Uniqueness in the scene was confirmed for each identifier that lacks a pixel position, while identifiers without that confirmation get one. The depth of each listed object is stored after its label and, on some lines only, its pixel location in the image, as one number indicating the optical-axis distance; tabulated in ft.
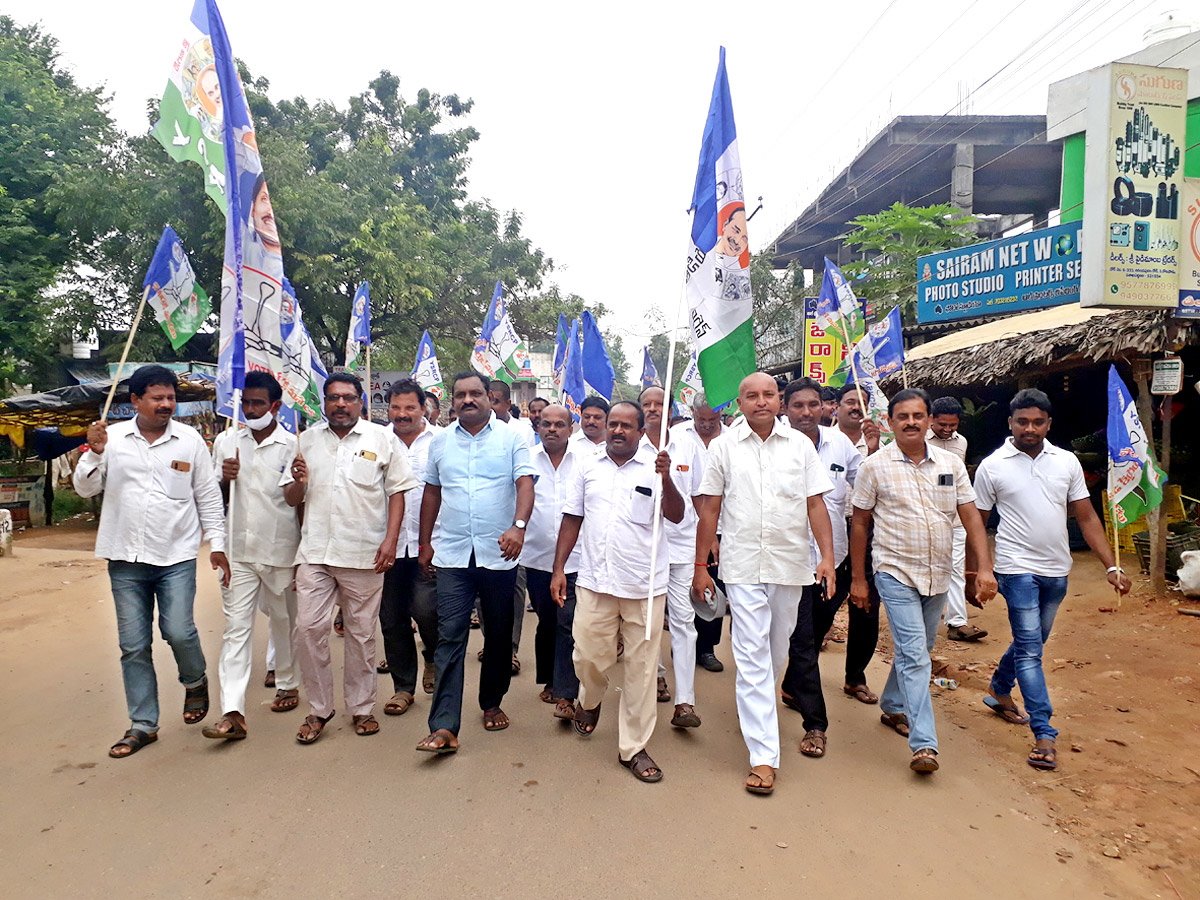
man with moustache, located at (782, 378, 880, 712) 16.29
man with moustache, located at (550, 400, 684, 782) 13.08
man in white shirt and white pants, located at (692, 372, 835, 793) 13.16
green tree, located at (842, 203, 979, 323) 56.13
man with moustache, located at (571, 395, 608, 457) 18.97
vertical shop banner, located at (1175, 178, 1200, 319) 24.43
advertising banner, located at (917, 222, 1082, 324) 39.24
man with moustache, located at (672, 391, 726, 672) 18.71
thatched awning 25.45
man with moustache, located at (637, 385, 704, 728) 15.05
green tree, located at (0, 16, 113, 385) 50.85
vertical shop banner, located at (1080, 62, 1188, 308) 23.41
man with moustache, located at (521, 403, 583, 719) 15.58
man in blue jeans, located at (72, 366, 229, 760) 13.48
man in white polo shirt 14.05
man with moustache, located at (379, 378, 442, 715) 16.03
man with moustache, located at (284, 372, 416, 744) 14.20
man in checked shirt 13.32
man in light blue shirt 13.61
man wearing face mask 14.98
